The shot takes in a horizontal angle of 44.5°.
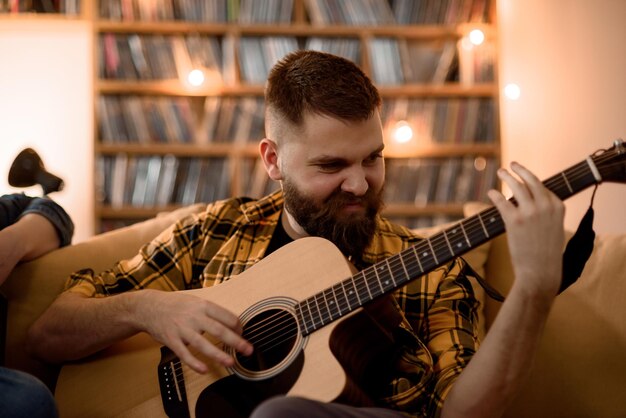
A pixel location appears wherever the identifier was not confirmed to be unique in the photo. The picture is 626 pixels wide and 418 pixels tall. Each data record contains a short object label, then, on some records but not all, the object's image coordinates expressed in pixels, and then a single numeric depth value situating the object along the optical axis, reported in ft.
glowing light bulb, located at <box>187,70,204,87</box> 12.10
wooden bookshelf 12.20
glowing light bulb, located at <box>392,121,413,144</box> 12.21
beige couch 4.96
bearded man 3.42
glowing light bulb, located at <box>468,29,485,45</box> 12.43
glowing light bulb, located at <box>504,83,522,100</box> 11.60
